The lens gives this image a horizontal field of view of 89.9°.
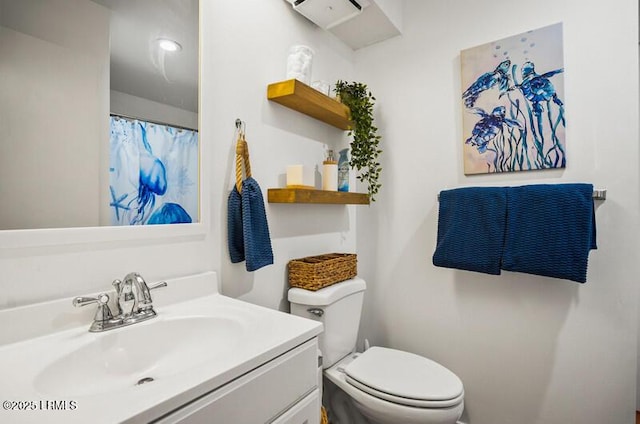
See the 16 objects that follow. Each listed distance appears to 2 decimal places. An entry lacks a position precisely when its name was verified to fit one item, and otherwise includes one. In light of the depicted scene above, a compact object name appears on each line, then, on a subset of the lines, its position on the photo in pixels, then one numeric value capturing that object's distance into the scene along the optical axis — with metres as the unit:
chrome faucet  0.77
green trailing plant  1.60
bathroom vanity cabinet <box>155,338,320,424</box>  0.56
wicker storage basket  1.32
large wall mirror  0.71
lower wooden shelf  1.25
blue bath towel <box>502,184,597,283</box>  1.15
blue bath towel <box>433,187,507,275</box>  1.32
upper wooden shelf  1.25
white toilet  1.13
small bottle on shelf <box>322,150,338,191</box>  1.51
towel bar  1.19
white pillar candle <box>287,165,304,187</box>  1.30
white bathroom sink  0.49
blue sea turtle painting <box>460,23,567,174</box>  1.30
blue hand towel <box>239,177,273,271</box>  1.08
